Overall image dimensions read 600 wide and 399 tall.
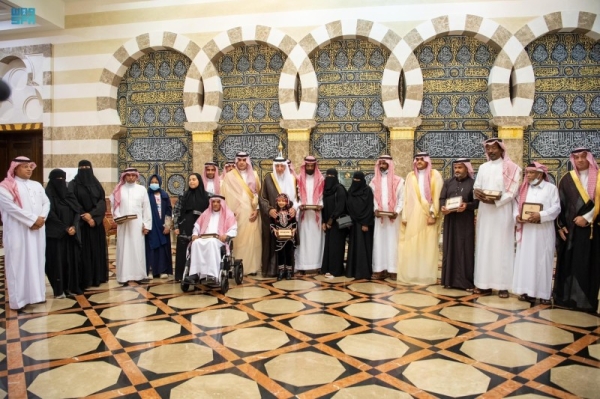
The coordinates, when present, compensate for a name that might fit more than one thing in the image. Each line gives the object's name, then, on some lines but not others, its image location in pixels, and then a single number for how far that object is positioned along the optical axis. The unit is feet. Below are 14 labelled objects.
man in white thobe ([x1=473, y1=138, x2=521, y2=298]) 14.98
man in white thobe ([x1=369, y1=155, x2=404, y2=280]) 17.53
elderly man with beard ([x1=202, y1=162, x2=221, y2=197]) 19.44
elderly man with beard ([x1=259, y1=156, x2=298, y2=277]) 18.02
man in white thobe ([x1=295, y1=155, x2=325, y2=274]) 18.45
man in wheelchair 14.90
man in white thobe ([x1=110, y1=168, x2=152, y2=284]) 16.66
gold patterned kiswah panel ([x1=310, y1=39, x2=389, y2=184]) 24.17
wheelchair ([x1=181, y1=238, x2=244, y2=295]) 14.96
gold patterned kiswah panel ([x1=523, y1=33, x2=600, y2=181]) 22.62
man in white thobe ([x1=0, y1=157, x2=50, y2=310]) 13.20
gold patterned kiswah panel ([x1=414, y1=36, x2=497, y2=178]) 23.35
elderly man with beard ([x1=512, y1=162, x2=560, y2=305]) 14.05
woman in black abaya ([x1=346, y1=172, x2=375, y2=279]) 17.56
